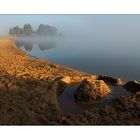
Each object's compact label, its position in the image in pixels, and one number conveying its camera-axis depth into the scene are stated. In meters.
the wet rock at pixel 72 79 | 5.81
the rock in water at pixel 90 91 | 4.98
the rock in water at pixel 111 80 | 6.07
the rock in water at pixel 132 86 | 5.58
